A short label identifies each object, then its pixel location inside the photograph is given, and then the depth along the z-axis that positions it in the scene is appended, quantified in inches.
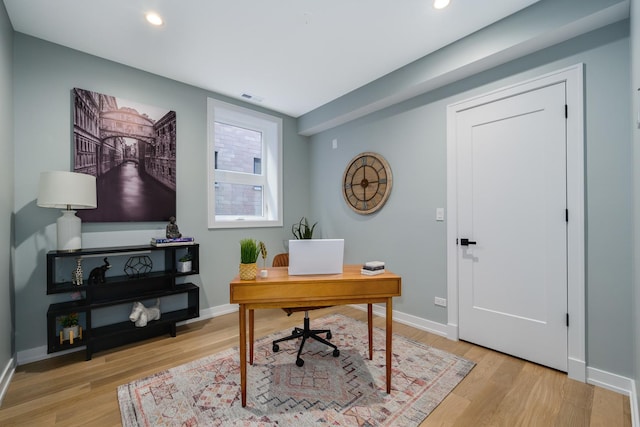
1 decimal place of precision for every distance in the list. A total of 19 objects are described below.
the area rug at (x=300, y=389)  63.2
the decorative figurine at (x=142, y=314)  100.7
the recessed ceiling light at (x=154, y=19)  81.5
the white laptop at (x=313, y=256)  71.3
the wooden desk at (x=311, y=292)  65.7
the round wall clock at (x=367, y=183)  128.9
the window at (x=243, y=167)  135.2
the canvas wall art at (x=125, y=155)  99.0
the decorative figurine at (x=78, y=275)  91.0
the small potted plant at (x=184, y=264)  113.3
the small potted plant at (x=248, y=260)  68.4
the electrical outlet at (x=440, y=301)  107.7
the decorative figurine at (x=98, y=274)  93.3
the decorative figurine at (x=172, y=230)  113.0
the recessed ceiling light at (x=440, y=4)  76.7
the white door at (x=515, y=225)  82.1
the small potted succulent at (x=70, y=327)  90.7
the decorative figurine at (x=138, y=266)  107.1
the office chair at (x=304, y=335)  85.9
